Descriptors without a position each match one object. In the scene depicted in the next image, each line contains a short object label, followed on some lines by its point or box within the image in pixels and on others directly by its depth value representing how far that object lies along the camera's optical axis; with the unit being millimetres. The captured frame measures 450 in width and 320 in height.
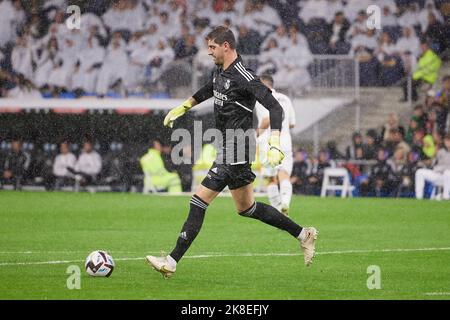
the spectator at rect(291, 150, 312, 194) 30656
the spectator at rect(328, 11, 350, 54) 32844
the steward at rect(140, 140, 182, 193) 30125
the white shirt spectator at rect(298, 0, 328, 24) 33531
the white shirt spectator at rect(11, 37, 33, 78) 33281
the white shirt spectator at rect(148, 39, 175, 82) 32625
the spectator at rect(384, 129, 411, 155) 30172
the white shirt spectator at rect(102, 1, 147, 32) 34094
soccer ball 11969
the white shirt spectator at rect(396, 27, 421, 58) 32312
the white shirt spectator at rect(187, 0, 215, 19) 34062
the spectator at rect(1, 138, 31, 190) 31594
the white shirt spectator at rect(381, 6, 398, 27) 32938
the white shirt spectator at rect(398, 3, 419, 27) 33000
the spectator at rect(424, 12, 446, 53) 32781
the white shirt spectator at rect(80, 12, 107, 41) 33375
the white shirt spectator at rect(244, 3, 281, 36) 33438
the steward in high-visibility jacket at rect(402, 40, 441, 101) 32281
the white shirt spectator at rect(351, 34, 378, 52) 32750
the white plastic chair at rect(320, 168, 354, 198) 29922
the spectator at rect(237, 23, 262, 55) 32656
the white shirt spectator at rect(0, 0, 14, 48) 33812
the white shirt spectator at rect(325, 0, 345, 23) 33438
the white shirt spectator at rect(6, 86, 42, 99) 32656
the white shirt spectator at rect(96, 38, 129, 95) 32562
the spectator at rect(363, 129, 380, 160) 30641
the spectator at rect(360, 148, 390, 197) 29969
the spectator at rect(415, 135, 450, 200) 28609
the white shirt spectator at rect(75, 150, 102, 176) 31469
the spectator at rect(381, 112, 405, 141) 31109
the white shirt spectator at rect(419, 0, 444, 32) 32969
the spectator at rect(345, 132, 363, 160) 30938
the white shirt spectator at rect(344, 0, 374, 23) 33375
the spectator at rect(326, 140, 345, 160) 31469
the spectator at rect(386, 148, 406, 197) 29781
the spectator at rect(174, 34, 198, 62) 33156
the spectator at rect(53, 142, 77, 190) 31547
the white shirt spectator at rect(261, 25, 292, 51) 32488
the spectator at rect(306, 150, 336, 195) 30672
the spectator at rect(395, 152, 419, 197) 29625
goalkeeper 11875
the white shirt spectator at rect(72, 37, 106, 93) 32562
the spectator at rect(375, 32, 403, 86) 32125
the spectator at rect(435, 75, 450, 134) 31031
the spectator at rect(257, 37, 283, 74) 32125
